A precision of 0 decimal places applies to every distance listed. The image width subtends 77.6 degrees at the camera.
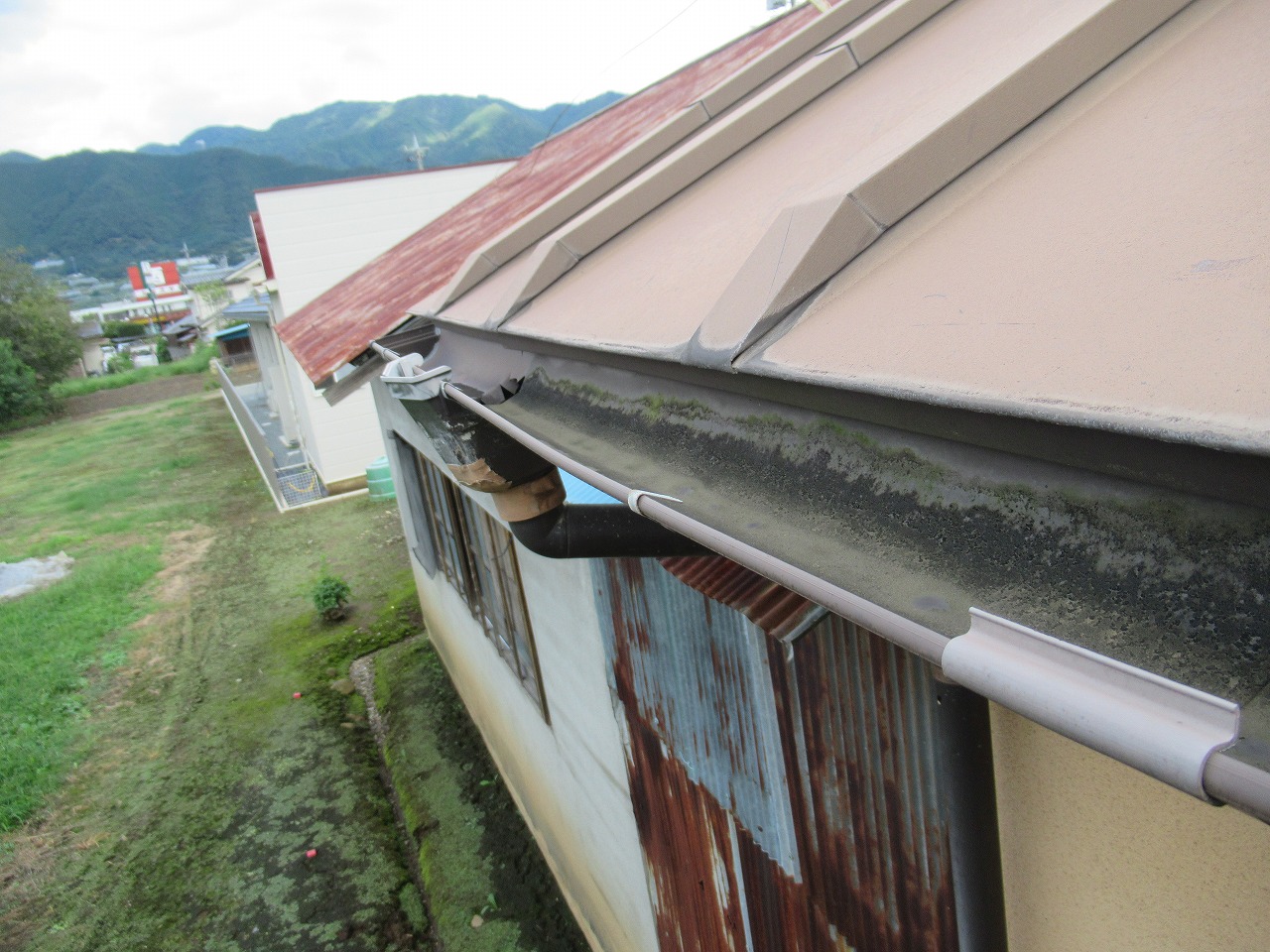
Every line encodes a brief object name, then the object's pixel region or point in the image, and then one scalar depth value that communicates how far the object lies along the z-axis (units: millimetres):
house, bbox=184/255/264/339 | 33125
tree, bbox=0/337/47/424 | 32125
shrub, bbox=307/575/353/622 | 9914
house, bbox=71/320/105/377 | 55194
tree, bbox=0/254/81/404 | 34031
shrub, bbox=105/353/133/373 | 51681
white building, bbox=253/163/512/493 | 14828
